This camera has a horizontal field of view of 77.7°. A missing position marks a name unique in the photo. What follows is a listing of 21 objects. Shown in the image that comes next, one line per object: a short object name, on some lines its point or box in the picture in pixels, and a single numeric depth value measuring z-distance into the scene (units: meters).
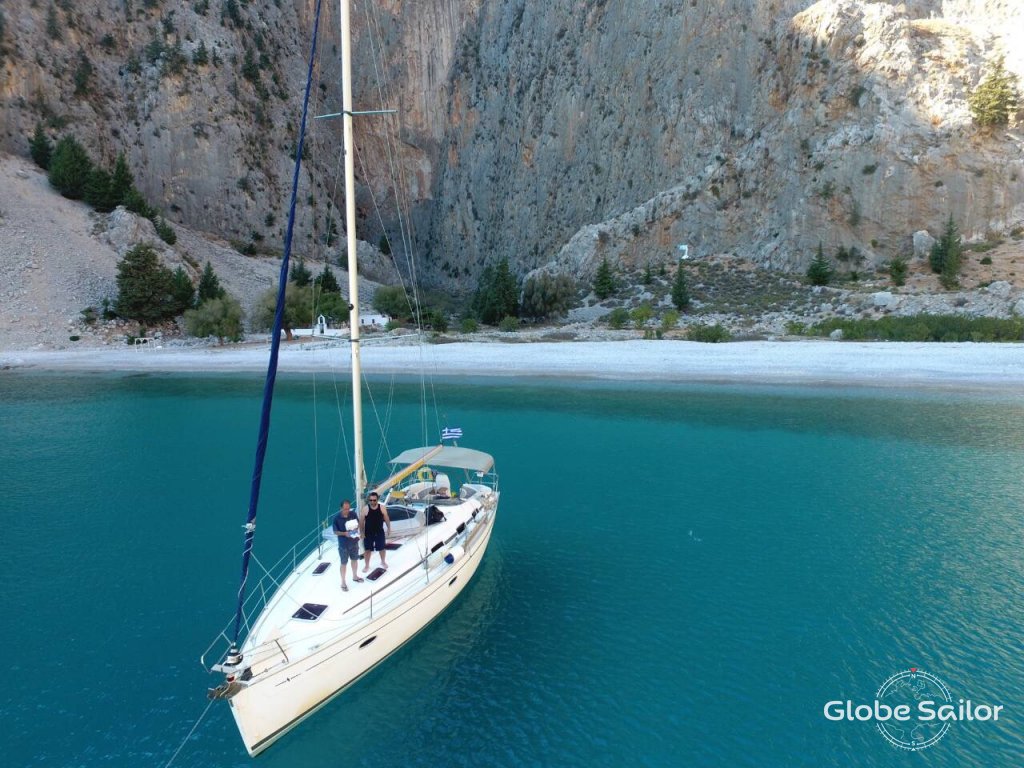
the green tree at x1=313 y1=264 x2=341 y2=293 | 64.87
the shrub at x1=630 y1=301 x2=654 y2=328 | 52.06
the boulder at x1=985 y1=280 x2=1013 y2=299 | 45.03
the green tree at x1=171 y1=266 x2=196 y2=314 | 57.94
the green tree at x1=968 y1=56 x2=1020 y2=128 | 53.19
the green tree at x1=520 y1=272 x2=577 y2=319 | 58.69
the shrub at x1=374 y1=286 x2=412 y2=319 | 64.38
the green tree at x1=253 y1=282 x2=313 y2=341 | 55.38
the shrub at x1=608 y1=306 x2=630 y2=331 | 52.81
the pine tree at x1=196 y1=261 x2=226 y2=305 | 59.47
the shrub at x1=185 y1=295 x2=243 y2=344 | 52.72
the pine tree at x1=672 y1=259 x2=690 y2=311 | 54.09
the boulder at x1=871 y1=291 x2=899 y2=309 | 46.75
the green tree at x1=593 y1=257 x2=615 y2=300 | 60.38
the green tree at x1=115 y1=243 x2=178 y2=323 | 55.47
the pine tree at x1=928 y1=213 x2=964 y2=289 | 48.56
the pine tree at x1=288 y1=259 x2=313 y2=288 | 66.69
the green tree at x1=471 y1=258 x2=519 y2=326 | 59.69
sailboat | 8.30
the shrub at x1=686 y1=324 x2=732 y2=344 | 44.50
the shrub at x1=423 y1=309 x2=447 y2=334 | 57.22
